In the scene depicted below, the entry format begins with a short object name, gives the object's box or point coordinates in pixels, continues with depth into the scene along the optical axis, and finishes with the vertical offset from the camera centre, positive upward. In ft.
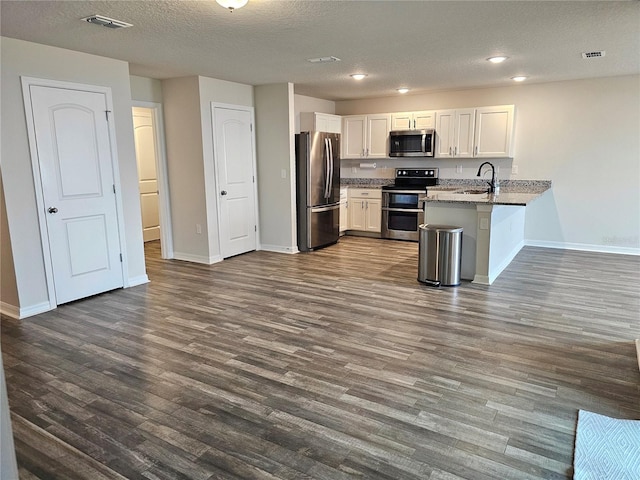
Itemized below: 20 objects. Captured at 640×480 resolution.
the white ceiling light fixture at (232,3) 8.60 +3.18
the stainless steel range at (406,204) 23.84 -2.32
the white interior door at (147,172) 23.39 -0.40
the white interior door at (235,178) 19.75 -0.68
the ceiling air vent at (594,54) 14.41 +3.51
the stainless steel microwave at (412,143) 23.26 +1.01
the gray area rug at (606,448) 6.52 -4.63
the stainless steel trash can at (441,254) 15.35 -3.31
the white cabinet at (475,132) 21.44 +1.43
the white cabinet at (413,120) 23.39 +2.23
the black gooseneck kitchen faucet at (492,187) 17.93 -1.10
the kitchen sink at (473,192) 19.10 -1.42
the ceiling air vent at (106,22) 10.36 +3.48
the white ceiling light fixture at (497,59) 14.94 +3.51
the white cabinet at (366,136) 24.79 +1.52
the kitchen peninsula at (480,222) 15.43 -2.28
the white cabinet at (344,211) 25.18 -2.84
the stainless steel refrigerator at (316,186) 21.27 -1.15
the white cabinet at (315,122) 22.63 +2.14
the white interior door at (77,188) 13.35 -0.72
